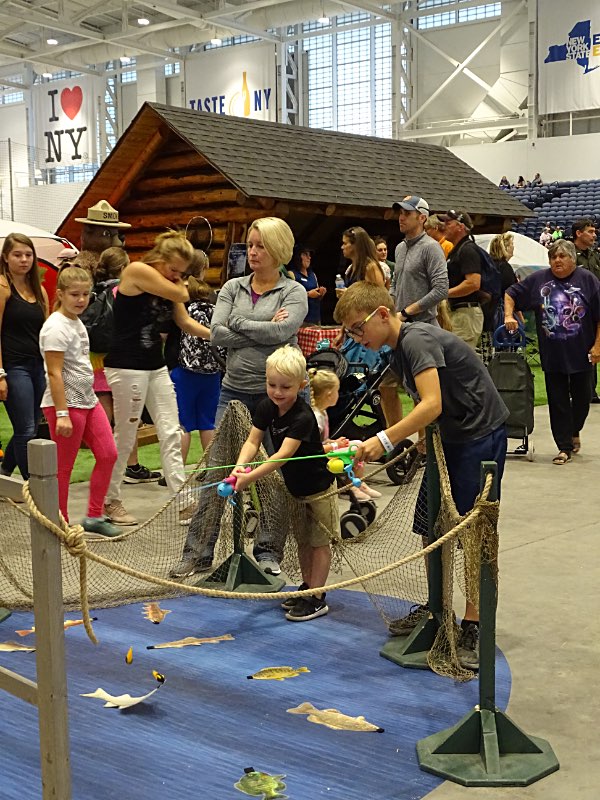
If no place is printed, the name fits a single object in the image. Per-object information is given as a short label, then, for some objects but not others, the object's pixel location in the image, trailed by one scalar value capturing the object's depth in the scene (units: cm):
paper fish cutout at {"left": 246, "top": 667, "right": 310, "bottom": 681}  371
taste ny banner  3141
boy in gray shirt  354
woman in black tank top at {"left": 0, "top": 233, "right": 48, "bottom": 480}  593
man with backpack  795
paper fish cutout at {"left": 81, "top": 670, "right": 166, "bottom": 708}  344
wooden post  242
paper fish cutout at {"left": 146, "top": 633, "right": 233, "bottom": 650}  404
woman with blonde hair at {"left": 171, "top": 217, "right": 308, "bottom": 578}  477
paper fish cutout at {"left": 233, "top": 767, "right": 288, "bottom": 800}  281
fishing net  450
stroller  703
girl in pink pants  515
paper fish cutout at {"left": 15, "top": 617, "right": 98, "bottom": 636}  428
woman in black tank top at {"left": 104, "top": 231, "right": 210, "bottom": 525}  545
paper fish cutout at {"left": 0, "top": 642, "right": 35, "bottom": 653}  401
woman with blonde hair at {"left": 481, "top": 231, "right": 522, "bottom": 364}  928
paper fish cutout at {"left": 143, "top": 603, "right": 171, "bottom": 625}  438
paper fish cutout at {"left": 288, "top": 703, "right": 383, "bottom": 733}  327
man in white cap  685
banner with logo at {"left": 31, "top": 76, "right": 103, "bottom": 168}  3562
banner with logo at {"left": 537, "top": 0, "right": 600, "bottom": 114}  2531
